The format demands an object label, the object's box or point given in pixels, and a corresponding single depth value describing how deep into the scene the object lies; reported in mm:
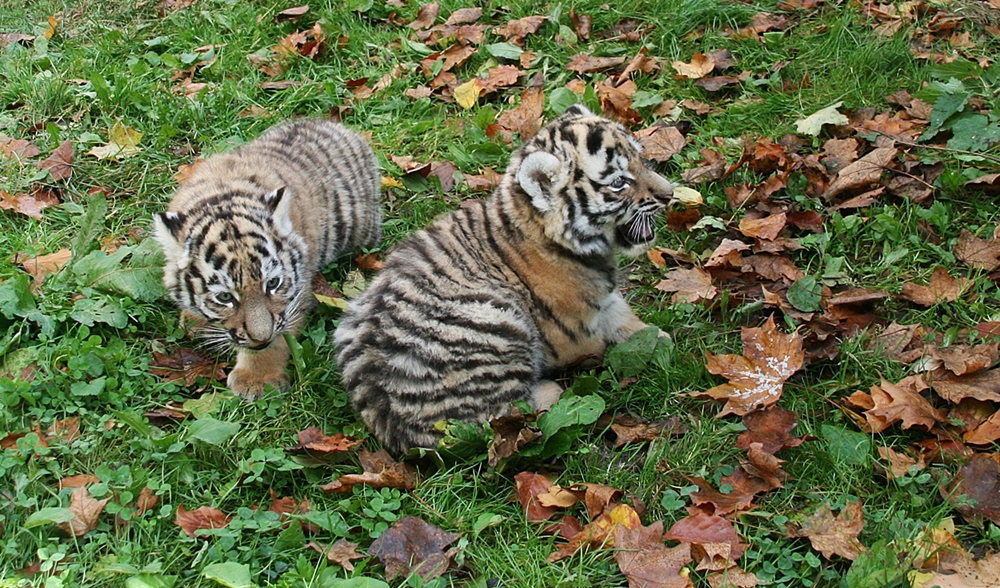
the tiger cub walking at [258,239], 8227
